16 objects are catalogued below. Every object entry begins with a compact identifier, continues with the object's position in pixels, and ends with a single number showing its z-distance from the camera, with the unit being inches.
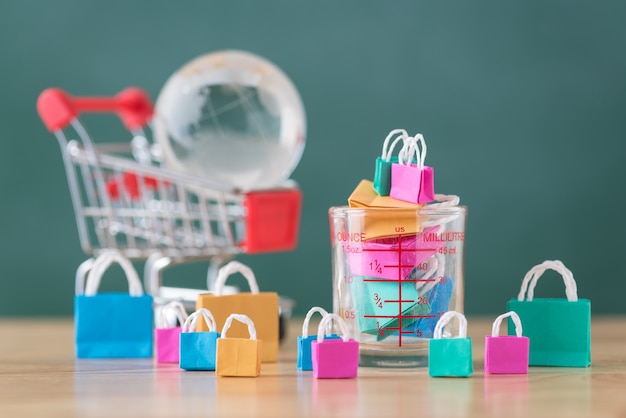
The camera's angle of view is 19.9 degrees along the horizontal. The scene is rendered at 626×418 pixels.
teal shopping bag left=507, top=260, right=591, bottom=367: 25.8
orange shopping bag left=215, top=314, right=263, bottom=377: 24.9
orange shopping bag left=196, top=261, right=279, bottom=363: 26.6
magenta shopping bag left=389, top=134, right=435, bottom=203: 24.9
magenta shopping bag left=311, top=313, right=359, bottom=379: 24.6
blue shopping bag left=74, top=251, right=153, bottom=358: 27.7
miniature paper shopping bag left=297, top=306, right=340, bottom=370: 25.5
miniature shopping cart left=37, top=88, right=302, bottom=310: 31.2
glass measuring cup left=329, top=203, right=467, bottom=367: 24.9
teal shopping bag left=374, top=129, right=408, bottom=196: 25.4
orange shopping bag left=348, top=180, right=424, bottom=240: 24.8
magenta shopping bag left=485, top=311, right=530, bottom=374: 25.0
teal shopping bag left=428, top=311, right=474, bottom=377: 24.5
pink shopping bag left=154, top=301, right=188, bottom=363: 27.1
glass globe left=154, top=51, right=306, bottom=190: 31.1
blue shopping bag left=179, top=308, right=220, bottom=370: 25.5
